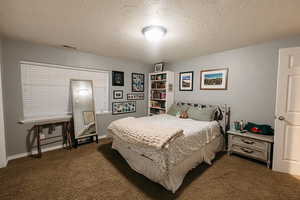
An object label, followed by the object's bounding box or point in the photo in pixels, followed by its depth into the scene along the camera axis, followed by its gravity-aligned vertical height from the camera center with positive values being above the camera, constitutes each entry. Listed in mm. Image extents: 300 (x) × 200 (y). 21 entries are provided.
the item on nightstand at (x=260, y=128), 2455 -657
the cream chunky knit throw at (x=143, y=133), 1751 -590
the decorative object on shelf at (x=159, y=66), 4426 +975
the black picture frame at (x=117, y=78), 3829 +484
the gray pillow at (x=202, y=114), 2999 -454
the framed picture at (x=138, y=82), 4273 +415
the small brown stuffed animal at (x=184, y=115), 3363 -533
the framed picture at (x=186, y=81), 3797 +426
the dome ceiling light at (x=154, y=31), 1981 +990
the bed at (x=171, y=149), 1705 -872
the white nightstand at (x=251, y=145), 2281 -949
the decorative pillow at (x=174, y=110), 3690 -442
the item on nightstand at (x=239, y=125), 2708 -648
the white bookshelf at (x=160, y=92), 4125 +86
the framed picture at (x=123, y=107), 3913 -411
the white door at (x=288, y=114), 2037 -299
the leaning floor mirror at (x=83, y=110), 3129 -415
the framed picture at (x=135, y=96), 4200 -56
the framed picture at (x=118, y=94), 3884 +7
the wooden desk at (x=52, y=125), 2629 -704
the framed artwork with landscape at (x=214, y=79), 3131 +405
